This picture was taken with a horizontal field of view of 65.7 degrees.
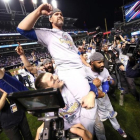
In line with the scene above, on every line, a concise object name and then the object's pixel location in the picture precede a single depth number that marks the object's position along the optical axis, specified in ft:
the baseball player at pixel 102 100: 8.04
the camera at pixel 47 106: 2.36
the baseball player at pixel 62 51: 3.91
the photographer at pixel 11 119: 6.66
